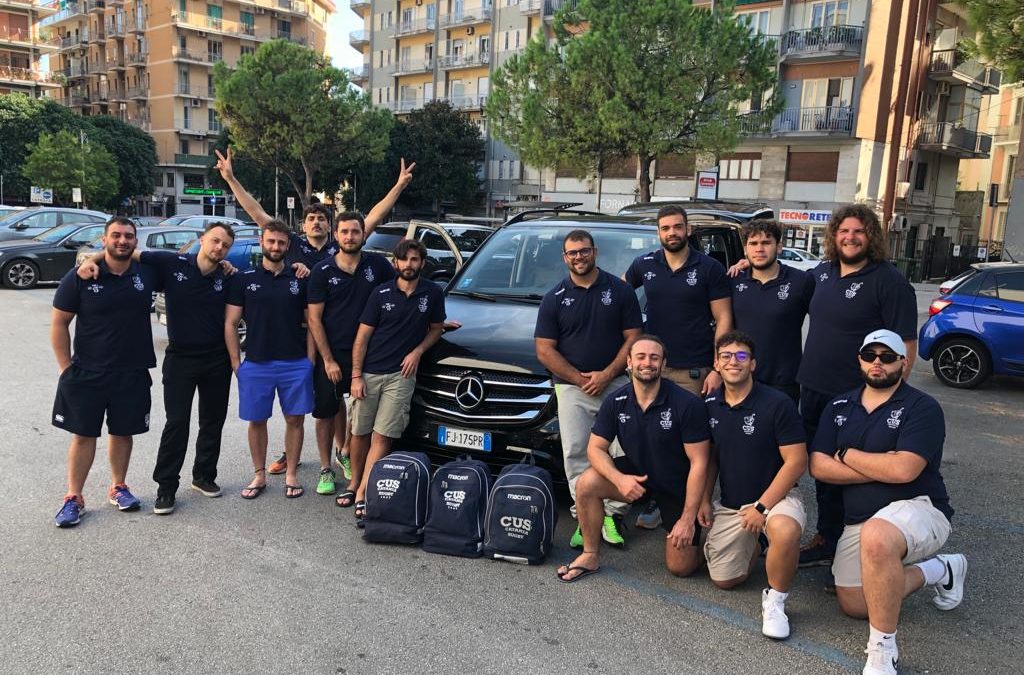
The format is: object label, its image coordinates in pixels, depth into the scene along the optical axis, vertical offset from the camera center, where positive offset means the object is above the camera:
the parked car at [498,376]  4.79 -1.02
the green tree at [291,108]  37.66 +4.71
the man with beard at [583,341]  4.62 -0.74
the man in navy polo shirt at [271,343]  5.14 -0.92
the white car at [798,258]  23.41 -1.05
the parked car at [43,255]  17.05 -1.31
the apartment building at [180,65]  69.62 +12.25
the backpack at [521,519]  4.35 -1.69
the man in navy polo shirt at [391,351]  5.00 -0.91
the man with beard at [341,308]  5.18 -0.67
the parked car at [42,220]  19.58 -0.62
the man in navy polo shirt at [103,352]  4.67 -0.93
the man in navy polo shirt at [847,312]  4.35 -0.48
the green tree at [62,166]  49.47 +1.86
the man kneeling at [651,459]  4.09 -1.27
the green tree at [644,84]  23.42 +4.06
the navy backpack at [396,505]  4.55 -1.71
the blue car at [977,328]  9.44 -1.18
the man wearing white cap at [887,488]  3.46 -1.23
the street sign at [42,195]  46.69 -0.01
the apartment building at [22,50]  72.88 +13.58
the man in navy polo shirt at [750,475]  3.78 -1.27
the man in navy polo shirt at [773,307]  4.68 -0.50
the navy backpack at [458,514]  4.47 -1.72
